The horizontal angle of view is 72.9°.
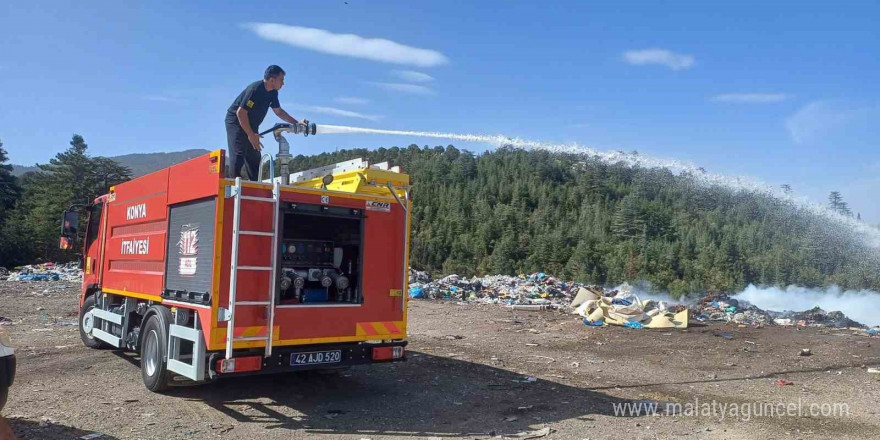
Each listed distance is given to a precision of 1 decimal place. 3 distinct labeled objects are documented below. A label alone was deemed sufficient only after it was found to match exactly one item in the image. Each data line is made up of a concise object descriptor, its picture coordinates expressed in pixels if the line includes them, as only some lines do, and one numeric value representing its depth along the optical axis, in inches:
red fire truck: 229.0
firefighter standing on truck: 262.7
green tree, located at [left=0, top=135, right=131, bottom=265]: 1656.3
